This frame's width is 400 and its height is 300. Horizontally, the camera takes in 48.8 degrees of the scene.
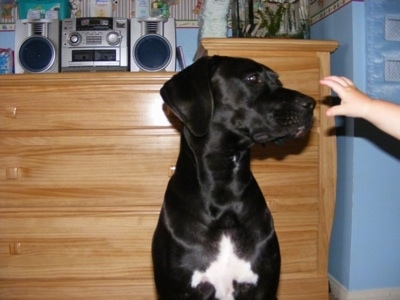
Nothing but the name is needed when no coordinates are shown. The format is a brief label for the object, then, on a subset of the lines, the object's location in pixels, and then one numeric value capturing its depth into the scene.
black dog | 1.17
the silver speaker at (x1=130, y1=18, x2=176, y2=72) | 2.02
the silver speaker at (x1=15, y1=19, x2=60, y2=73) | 2.00
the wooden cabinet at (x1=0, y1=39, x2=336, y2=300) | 1.72
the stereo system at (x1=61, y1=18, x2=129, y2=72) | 2.01
